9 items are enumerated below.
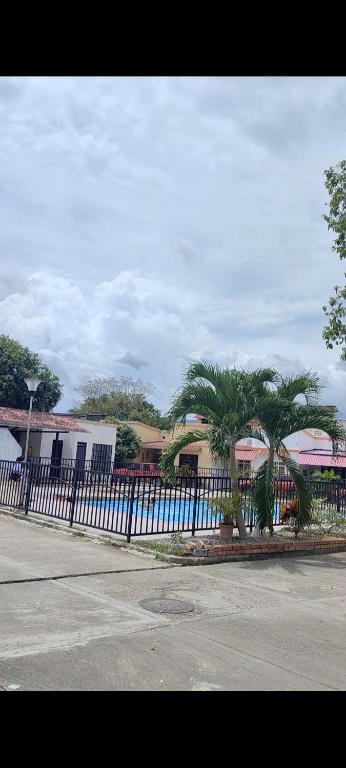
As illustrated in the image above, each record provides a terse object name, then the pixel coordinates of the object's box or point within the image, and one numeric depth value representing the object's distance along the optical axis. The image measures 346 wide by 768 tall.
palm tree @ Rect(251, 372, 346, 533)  10.82
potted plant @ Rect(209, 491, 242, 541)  10.41
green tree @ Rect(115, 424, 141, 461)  35.59
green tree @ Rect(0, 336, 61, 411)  40.97
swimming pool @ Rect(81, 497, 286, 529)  11.10
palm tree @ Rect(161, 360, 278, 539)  10.90
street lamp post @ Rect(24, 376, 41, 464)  15.61
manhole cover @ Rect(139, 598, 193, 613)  6.26
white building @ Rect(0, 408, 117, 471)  24.33
